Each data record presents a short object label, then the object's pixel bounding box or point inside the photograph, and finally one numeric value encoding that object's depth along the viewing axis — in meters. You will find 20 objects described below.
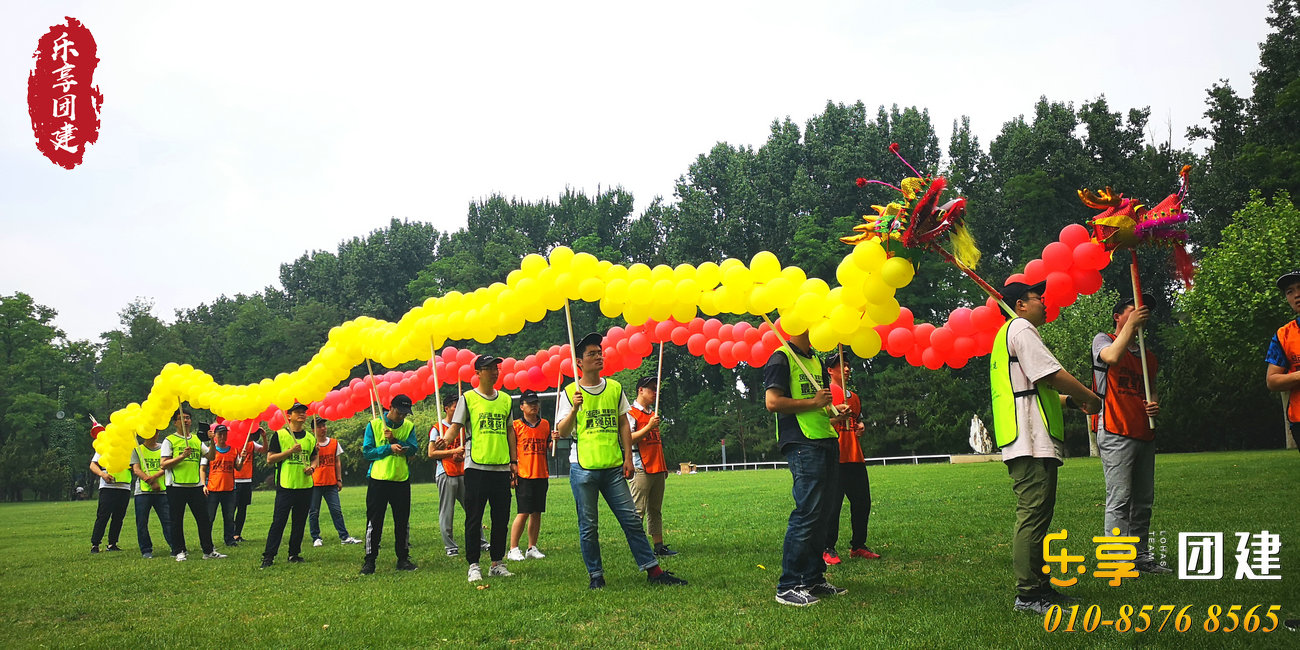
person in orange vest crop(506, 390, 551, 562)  9.59
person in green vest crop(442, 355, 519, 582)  8.34
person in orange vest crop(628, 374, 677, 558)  9.88
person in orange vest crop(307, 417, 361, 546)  12.06
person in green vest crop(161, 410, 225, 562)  11.85
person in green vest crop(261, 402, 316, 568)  10.59
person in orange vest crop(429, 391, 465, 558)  10.80
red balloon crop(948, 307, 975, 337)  8.85
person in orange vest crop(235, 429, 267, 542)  13.56
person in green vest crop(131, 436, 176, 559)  12.68
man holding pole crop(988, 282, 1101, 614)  5.53
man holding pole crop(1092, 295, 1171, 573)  6.79
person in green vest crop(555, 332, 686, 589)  7.39
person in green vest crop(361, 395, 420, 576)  9.34
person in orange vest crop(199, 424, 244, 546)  13.12
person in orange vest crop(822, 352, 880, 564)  8.41
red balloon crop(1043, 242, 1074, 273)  7.50
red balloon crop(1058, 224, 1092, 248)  7.51
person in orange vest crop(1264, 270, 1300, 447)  5.91
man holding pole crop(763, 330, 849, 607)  6.25
